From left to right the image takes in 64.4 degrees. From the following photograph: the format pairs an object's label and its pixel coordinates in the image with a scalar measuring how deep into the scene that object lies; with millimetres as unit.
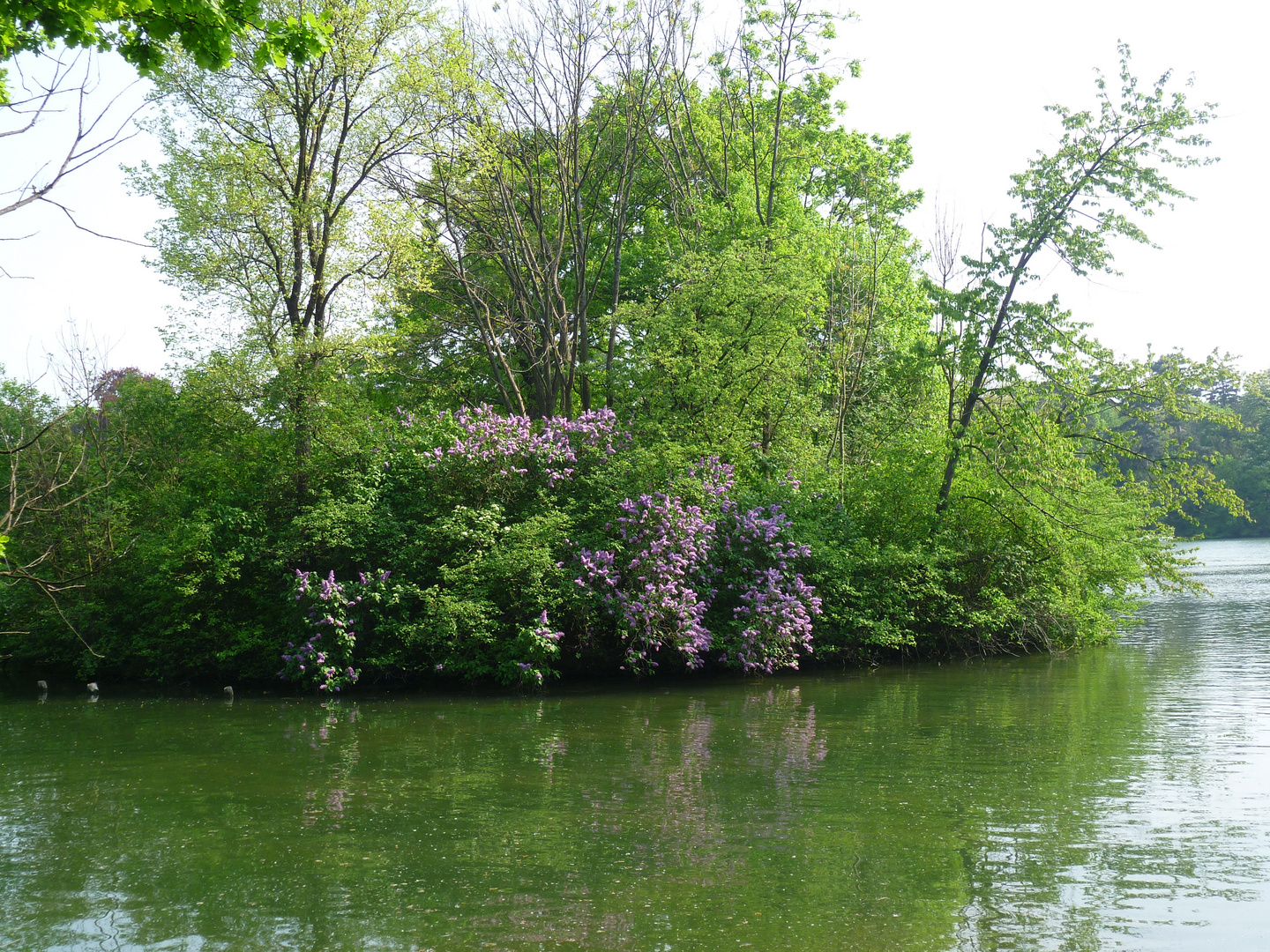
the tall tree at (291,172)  18578
